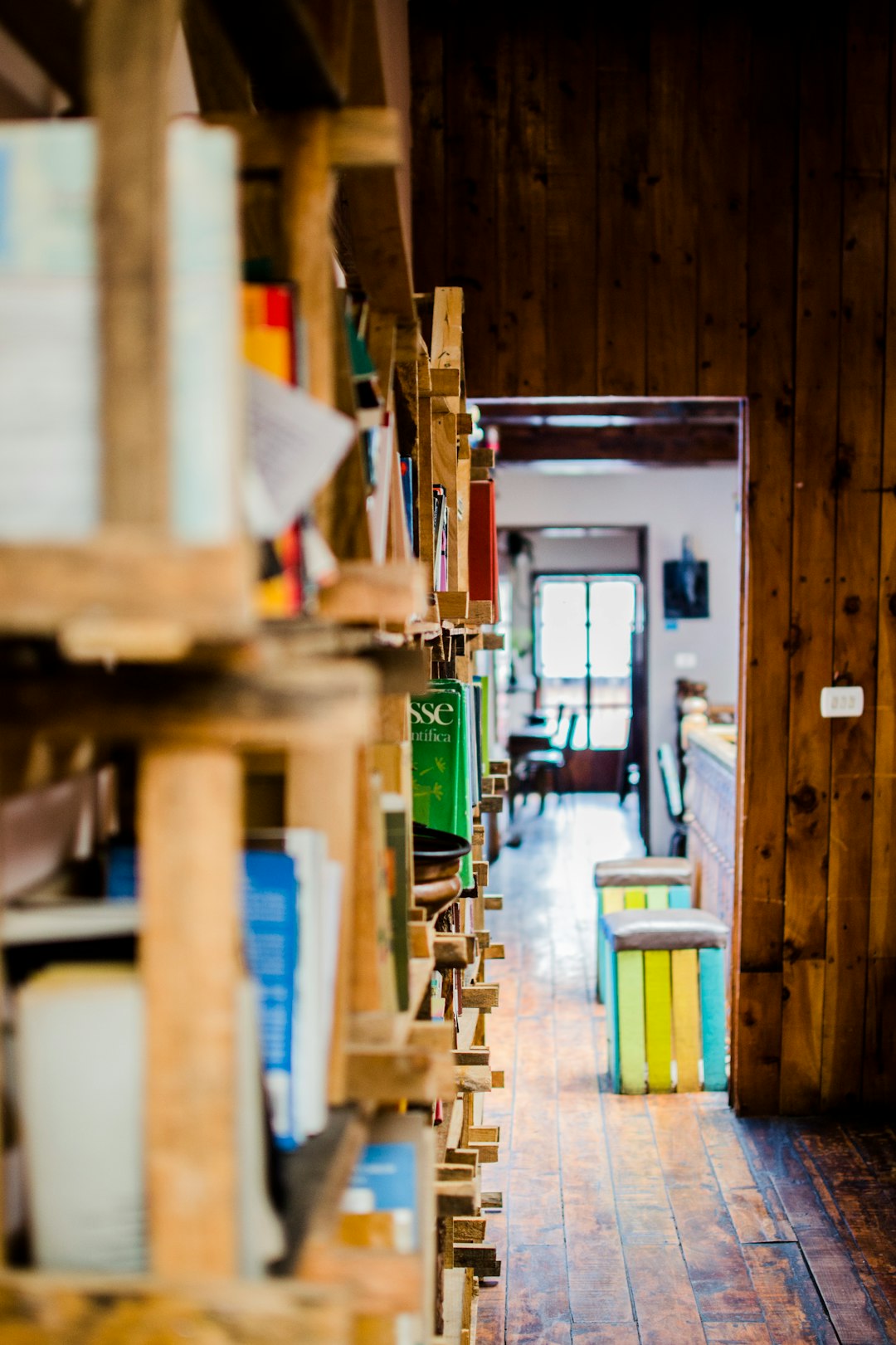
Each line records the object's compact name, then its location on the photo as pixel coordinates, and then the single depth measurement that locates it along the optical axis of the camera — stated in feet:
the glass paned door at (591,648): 39.88
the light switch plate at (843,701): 11.05
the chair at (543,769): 30.58
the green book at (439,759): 6.31
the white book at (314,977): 2.67
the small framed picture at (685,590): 29.25
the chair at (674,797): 18.98
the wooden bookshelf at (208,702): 1.97
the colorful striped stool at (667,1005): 12.24
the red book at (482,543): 8.35
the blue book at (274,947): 2.62
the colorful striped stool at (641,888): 14.64
